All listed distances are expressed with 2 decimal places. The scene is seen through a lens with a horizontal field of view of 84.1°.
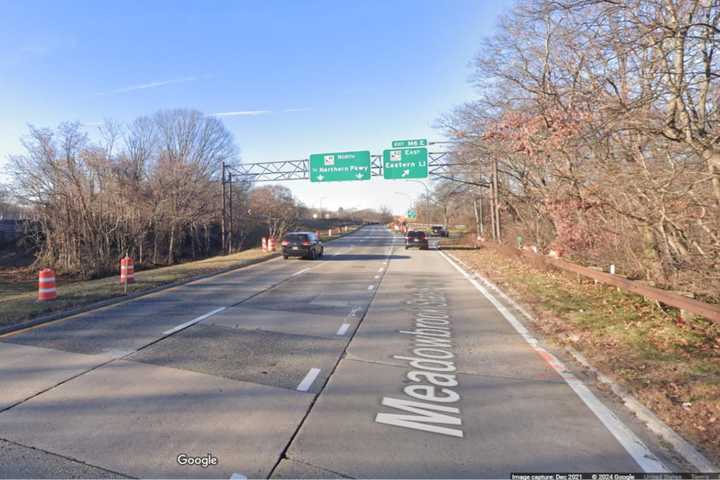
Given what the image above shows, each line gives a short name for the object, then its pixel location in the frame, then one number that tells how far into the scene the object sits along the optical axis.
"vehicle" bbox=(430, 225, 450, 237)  50.71
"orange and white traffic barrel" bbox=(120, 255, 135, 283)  12.01
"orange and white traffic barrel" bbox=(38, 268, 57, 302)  9.57
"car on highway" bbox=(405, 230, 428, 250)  31.66
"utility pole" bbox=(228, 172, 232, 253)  31.01
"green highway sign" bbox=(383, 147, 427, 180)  27.69
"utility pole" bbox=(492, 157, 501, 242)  22.74
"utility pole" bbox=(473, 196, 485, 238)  40.02
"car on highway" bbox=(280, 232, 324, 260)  22.67
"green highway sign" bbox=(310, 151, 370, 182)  28.47
